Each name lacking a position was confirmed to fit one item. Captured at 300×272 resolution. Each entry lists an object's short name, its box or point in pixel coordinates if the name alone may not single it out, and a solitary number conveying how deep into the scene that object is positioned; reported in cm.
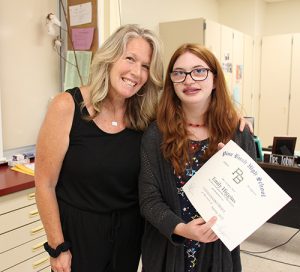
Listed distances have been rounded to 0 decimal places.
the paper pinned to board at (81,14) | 251
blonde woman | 124
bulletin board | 248
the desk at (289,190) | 274
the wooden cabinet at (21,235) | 179
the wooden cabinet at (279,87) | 543
